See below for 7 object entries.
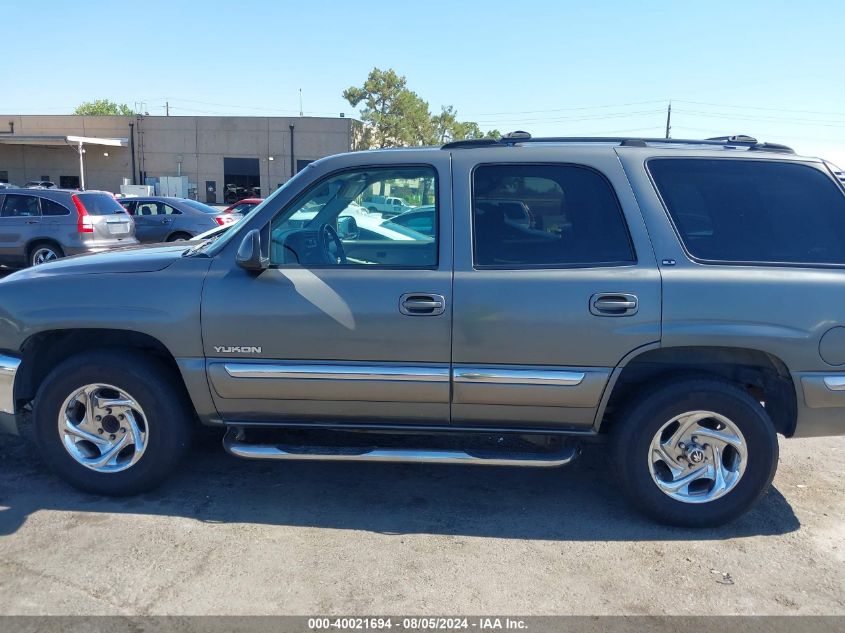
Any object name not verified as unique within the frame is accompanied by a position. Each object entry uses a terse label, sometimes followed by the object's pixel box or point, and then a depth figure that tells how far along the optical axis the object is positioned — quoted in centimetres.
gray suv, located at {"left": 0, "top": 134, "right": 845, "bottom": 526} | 355
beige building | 4288
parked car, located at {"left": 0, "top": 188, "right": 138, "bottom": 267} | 1285
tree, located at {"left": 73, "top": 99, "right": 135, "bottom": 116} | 9162
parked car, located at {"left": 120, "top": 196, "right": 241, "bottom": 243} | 1714
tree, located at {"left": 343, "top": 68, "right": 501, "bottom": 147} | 5528
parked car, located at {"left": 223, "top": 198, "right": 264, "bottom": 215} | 2073
